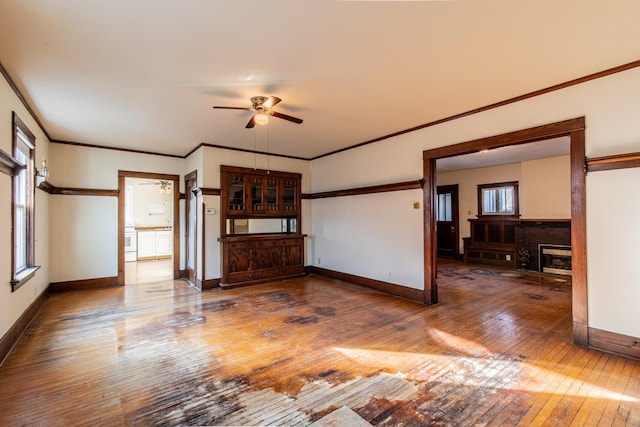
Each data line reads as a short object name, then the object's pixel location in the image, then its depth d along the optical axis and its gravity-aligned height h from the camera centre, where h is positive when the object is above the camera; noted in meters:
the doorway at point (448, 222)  9.41 -0.24
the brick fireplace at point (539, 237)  6.82 -0.55
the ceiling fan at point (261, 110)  3.43 +1.27
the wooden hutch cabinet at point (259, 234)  5.89 -0.24
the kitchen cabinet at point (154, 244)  9.45 -0.89
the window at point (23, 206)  3.32 +0.16
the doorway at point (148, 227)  8.52 -0.33
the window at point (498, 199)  8.13 +0.44
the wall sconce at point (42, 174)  4.29 +0.64
